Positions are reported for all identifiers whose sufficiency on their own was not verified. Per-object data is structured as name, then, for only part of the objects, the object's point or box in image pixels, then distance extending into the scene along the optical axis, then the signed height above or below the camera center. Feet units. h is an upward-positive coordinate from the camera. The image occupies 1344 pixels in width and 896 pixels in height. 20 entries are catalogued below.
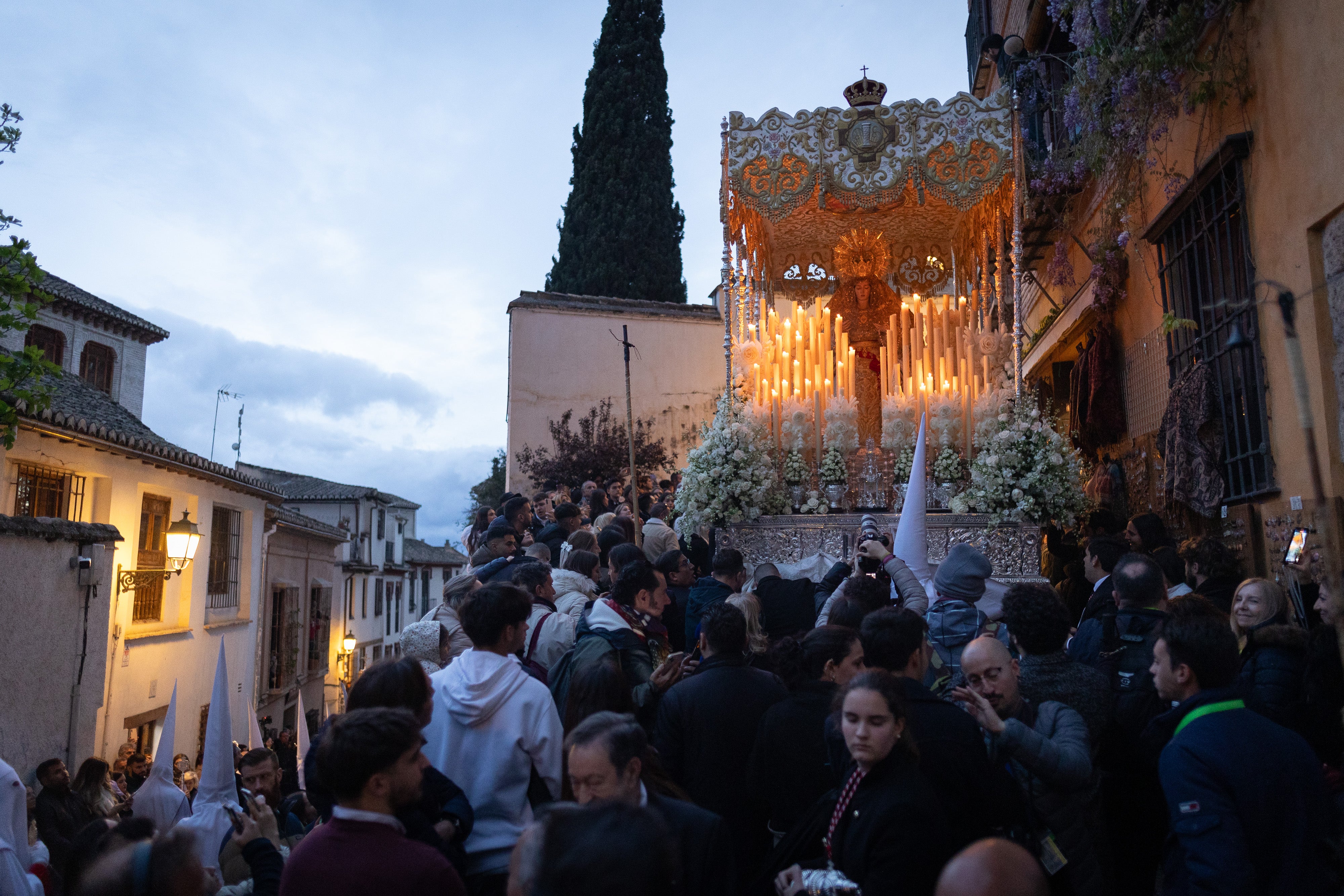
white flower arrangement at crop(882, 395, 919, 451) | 31.63 +5.03
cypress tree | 79.51 +31.25
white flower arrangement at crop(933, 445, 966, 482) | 30.32 +3.44
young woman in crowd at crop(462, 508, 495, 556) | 28.58 +1.61
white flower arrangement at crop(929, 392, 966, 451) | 31.17 +4.87
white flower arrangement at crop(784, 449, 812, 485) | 31.01 +3.45
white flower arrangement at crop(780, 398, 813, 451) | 31.76 +4.95
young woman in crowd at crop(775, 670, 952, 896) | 8.41 -1.88
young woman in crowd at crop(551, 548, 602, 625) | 17.61 +0.10
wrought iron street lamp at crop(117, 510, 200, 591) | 36.47 +1.72
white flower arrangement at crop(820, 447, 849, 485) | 30.68 +3.46
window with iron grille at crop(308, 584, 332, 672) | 80.33 -2.77
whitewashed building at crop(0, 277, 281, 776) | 32.09 +2.45
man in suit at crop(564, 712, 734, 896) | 8.46 -1.71
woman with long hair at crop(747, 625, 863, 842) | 11.14 -1.79
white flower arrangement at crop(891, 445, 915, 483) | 31.01 +3.64
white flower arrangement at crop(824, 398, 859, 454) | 31.50 +4.91
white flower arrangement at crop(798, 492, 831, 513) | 30.25 +2.38
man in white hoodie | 11.24 -1.63
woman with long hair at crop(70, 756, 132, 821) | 22.75 -4.38
